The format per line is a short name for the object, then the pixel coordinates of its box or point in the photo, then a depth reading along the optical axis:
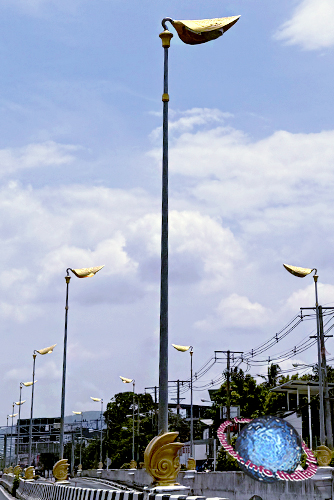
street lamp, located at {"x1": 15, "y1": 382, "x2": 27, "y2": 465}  95.70
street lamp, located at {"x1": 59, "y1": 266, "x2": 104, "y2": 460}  33.94
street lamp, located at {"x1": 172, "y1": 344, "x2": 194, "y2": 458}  55.38
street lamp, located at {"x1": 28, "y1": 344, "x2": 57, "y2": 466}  68.73
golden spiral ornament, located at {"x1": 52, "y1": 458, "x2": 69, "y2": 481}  32.74
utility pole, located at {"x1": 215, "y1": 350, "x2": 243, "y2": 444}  61.17
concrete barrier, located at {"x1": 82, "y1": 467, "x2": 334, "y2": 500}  23.36
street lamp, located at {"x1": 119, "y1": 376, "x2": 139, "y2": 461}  77.64
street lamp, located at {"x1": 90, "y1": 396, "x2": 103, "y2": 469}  90.03
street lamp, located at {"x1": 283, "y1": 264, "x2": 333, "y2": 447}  32.62
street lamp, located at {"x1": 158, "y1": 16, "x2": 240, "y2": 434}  14.26
